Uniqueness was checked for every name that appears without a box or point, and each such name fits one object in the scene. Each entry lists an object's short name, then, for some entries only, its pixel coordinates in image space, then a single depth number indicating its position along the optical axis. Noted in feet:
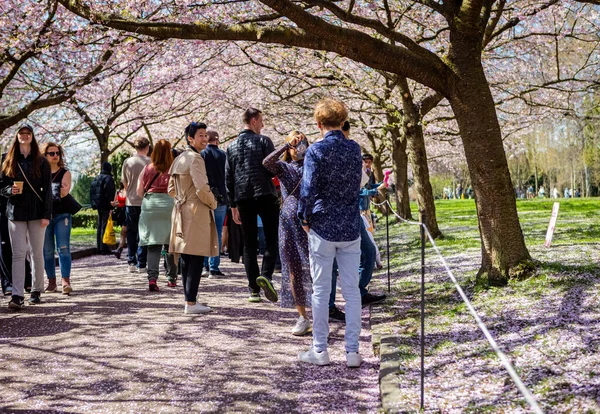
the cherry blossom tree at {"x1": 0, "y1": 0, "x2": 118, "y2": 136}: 35.37
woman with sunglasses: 30.60
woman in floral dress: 21.21
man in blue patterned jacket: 17.20
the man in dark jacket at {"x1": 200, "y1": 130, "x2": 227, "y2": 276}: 33.35
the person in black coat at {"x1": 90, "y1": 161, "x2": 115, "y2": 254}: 49.11
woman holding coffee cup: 26.37
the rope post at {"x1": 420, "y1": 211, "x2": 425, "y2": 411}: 13.74
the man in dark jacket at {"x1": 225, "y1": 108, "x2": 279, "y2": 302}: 26.23
